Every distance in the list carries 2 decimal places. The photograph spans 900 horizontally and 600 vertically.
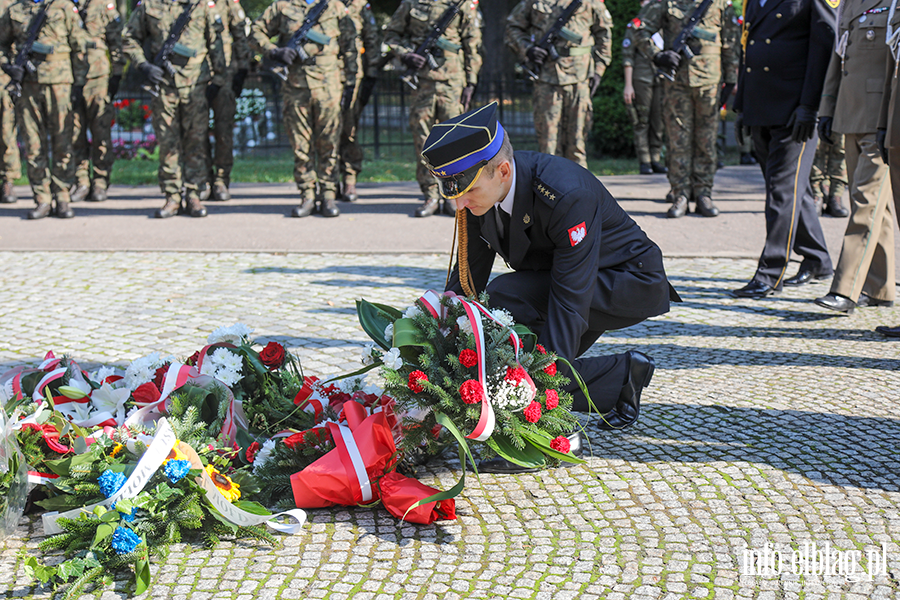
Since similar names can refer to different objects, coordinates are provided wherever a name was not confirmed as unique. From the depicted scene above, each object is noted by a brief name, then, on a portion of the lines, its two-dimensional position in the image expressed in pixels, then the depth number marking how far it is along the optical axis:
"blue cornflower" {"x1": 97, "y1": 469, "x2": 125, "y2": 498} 2.99
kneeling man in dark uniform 3.25
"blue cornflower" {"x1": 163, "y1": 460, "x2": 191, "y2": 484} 3.00
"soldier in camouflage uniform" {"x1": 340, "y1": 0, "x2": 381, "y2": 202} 10.00
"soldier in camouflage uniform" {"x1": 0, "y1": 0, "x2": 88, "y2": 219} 10.16
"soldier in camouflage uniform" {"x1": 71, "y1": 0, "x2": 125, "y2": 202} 10.56
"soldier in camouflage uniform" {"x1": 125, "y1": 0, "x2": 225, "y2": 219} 9.85
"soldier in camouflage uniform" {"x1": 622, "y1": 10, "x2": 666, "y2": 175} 13.48
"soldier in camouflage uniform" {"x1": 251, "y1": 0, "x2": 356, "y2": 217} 9.63
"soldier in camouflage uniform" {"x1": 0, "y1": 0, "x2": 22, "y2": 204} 11.26
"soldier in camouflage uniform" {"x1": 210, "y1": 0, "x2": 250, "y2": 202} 10.32
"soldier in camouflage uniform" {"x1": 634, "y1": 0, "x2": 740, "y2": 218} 9.24
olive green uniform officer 5.55
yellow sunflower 3.14
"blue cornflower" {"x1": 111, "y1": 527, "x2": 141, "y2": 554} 2.79
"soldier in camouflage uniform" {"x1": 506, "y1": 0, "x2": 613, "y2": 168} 9.64
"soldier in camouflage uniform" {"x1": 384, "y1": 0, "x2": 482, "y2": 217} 9.77
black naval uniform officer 6.28
